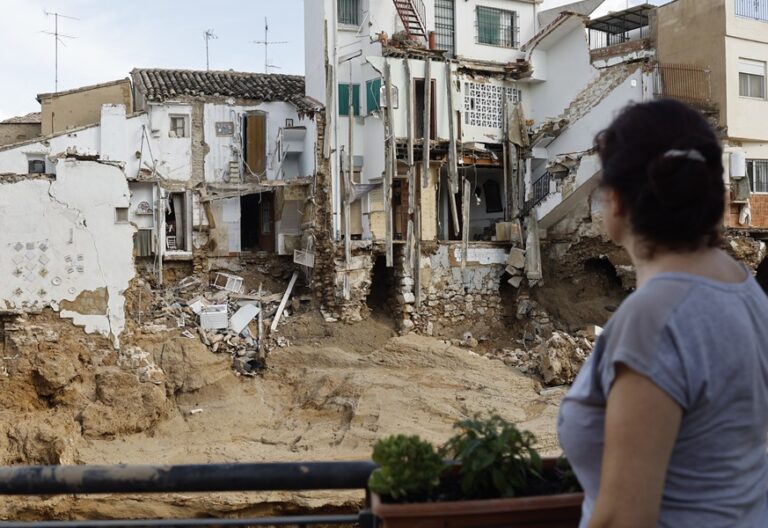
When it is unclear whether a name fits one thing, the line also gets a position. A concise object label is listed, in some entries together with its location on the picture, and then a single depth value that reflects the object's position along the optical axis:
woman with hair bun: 1.51
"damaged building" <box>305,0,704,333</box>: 21.34
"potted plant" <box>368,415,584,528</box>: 1.98
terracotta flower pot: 1.97
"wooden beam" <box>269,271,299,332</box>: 19.82
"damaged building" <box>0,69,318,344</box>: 22.19
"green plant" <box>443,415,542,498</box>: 2.09
